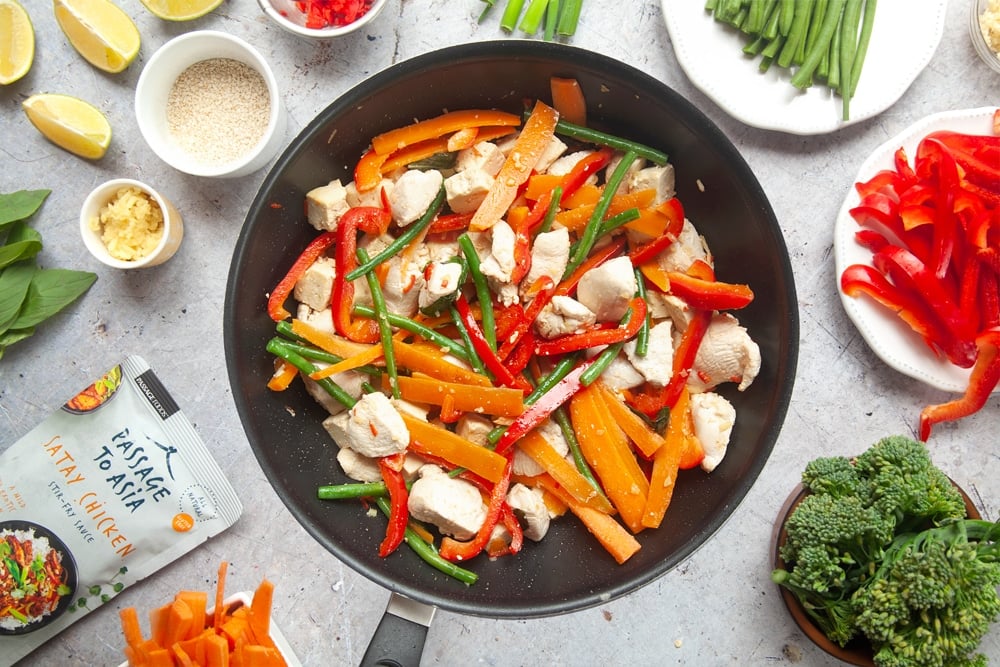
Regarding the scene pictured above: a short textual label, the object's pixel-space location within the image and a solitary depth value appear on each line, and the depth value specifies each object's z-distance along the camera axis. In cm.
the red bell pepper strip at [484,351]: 86
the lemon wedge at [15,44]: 91
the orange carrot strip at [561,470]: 87
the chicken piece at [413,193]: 86
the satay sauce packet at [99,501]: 92
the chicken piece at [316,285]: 87
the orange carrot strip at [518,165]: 87
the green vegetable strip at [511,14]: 91
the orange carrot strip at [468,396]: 85
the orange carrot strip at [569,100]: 87
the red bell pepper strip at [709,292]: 86
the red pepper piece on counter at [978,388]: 88
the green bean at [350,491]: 87
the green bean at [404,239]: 86
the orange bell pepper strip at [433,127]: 88
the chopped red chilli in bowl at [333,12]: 90
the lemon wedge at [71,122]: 91
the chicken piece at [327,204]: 87
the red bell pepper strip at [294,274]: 87
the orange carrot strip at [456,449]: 86
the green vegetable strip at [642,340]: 87
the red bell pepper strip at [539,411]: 86
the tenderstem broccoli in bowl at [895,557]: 84
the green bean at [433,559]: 87
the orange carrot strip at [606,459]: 86
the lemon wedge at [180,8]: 90
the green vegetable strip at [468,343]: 87
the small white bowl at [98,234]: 89
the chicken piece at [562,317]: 86
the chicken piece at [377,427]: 85
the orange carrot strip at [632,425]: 87
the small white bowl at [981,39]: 92
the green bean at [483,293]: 86
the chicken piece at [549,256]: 86
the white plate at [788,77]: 91
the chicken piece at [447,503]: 86
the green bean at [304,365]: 86
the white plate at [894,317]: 91
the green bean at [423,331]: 87
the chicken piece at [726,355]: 87
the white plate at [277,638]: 90
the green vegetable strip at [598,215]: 87
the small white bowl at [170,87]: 88
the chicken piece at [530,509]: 87
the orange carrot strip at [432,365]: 86
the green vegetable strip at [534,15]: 91
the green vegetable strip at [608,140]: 88
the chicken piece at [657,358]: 87
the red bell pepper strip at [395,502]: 87
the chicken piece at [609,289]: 85
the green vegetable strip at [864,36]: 90
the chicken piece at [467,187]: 86
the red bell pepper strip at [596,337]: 86
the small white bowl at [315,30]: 89
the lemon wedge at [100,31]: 90
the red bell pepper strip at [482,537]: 86
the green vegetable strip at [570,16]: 91
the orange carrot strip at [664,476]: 86
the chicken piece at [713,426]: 87
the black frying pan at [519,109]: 84
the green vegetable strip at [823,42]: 90
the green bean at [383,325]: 86
